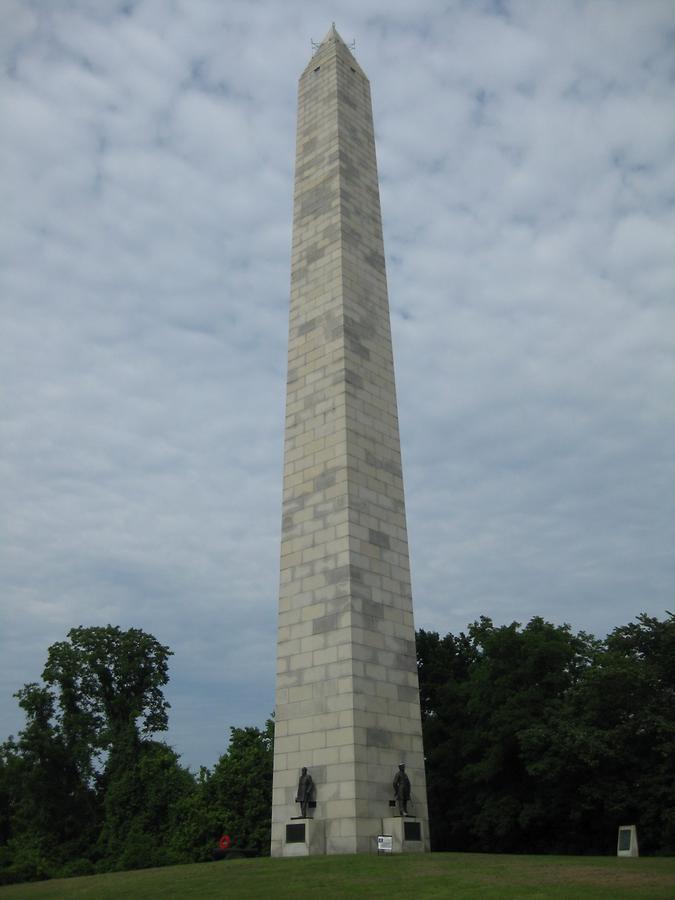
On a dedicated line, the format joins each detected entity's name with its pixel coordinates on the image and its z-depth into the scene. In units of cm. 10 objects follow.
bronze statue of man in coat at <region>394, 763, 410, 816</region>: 1983
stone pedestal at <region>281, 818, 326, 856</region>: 1941
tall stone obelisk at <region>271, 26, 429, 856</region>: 2002
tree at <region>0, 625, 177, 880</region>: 4522
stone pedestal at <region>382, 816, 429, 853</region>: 1912
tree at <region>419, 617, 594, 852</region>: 3538
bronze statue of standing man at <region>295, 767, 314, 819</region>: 1991
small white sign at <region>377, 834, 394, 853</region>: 1823
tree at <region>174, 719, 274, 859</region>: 3447
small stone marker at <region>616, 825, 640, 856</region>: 2104
